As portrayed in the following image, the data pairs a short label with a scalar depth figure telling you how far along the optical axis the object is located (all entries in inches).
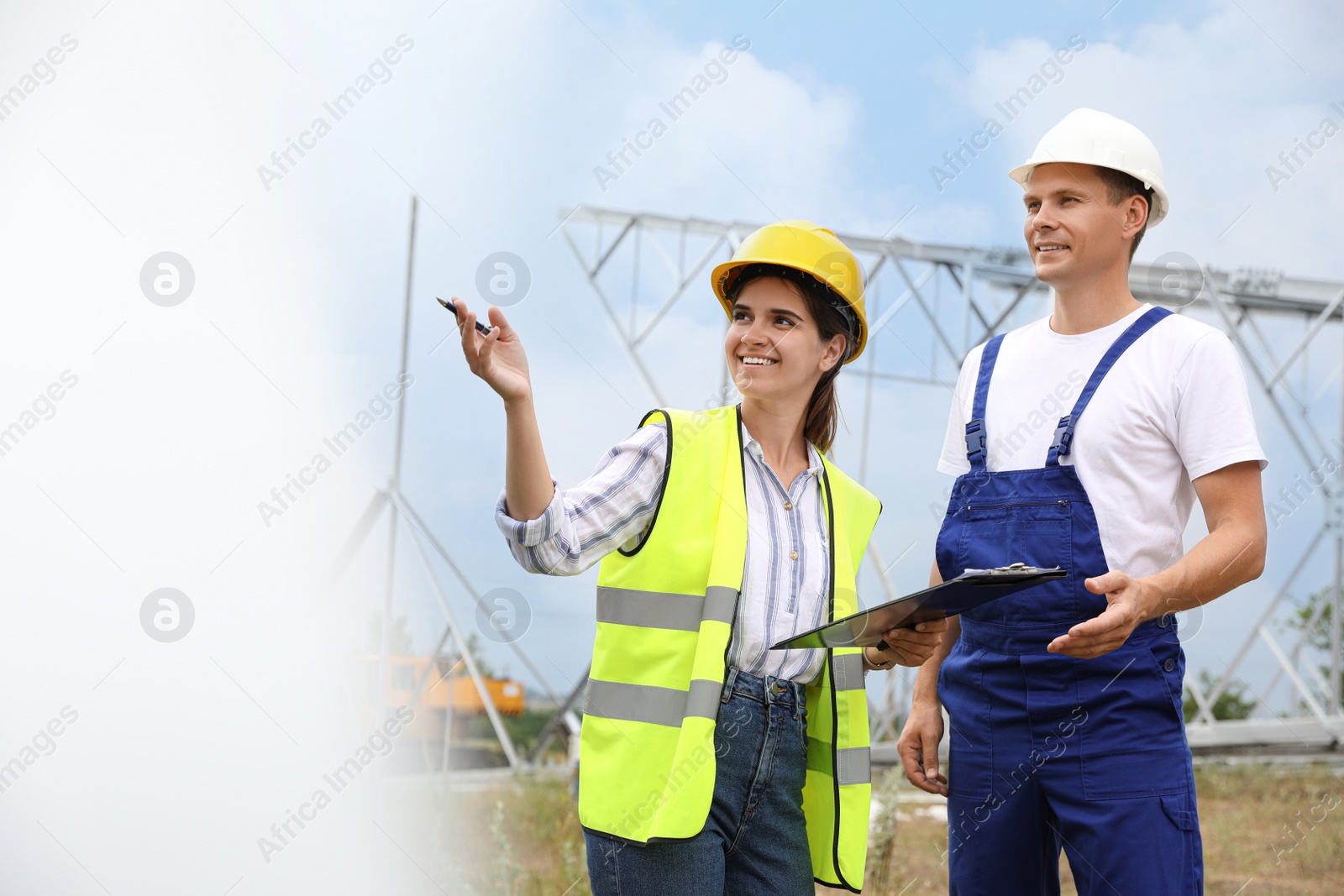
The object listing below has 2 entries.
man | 77.5
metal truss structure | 239.9
